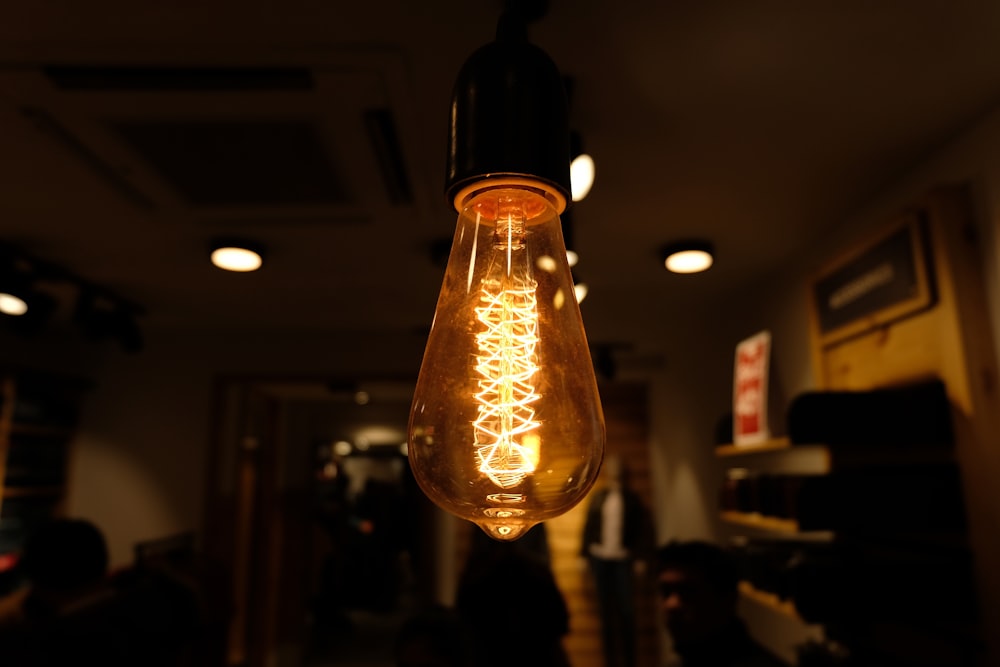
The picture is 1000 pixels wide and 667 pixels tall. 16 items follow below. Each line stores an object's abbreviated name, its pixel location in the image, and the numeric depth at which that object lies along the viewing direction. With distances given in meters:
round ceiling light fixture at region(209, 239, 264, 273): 2.54
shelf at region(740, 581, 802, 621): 2.03
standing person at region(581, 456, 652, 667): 4.93
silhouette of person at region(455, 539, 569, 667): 2.18
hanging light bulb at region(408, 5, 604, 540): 0.42
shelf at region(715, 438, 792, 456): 2.16
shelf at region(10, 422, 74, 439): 3.82
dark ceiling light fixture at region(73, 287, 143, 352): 3.15
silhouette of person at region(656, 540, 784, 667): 1.94
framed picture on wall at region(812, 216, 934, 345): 1.82
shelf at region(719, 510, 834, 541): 2.08
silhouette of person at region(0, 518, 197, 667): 1.67
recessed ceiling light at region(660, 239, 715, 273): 2.58
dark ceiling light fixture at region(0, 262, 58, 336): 2.69
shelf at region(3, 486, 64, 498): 3.82
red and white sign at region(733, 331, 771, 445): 2.55
